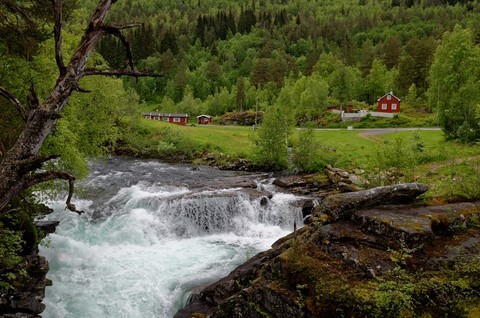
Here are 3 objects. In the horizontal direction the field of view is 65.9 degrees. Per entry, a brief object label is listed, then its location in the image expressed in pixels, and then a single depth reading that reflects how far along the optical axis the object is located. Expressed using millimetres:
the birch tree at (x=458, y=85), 36781
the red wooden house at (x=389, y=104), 72688
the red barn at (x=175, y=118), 93600
